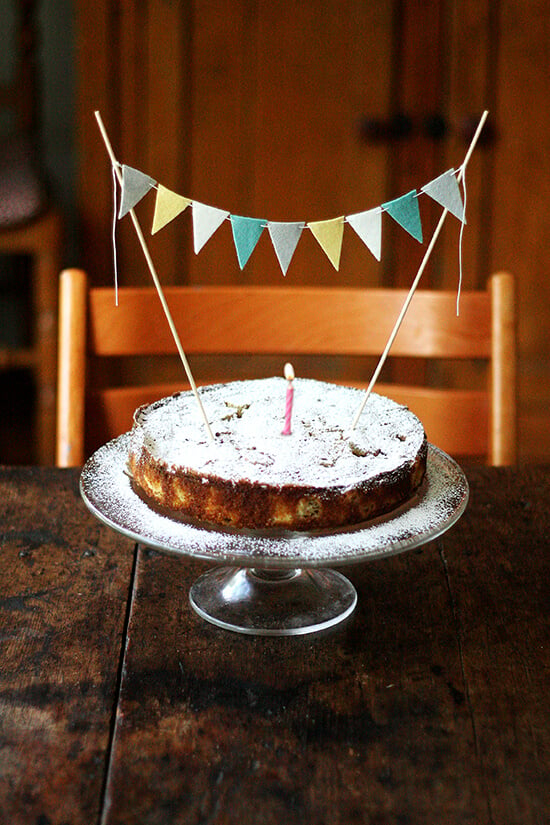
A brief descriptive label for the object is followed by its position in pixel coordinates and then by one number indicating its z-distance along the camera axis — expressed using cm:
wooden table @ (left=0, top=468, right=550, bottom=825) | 71
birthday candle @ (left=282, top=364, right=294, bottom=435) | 97
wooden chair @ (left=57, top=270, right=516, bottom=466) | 143
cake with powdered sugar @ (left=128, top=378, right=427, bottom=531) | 89
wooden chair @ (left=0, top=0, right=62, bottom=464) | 254
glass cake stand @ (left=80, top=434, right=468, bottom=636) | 83
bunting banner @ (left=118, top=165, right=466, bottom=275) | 93
